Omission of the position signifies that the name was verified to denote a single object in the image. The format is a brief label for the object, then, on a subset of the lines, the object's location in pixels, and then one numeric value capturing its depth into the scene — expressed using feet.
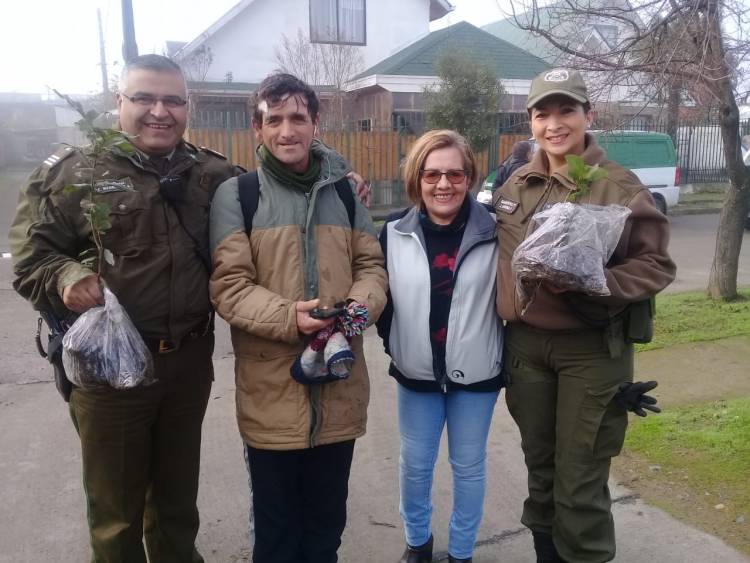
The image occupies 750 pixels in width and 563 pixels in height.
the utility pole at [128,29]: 30.55
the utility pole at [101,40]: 98.48
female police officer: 8.04
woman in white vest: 8.73
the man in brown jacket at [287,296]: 7.73
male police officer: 7.54
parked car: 46.52
